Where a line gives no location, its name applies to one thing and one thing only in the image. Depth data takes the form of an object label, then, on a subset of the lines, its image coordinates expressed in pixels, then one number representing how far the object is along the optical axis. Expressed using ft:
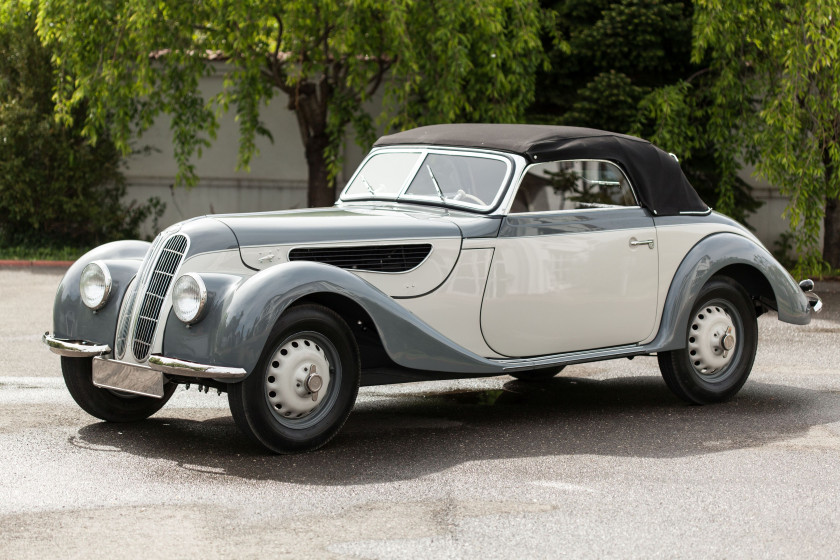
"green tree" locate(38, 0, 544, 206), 46.29
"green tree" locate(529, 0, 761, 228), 52.06
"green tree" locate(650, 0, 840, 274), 43.24
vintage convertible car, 19.98
